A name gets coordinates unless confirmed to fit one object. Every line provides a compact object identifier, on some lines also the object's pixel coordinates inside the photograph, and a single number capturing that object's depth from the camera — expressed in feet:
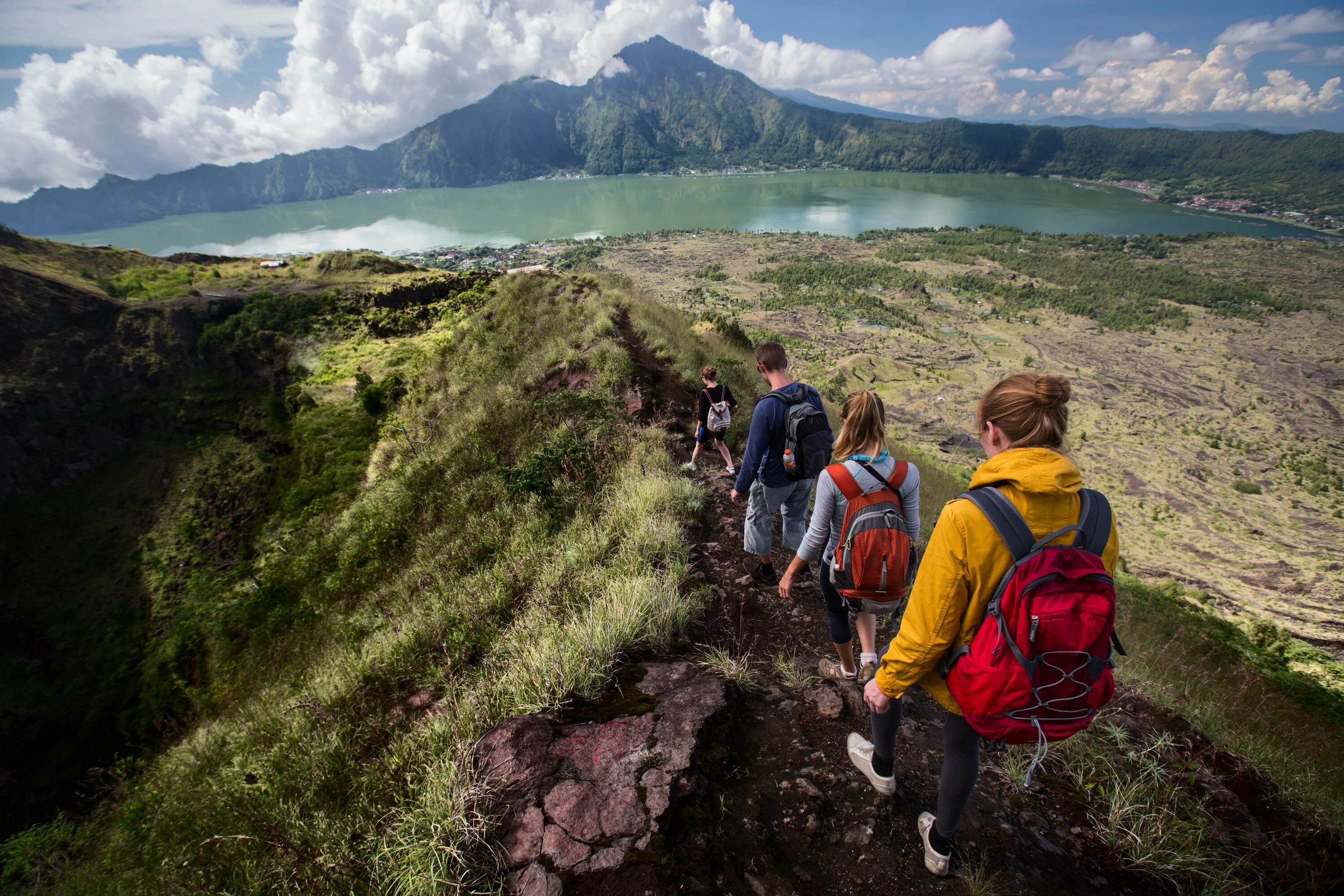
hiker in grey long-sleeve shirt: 8.55
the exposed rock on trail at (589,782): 6.28
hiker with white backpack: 19.25
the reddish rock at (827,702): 9.23
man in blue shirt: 11.68
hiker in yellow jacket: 5.29
